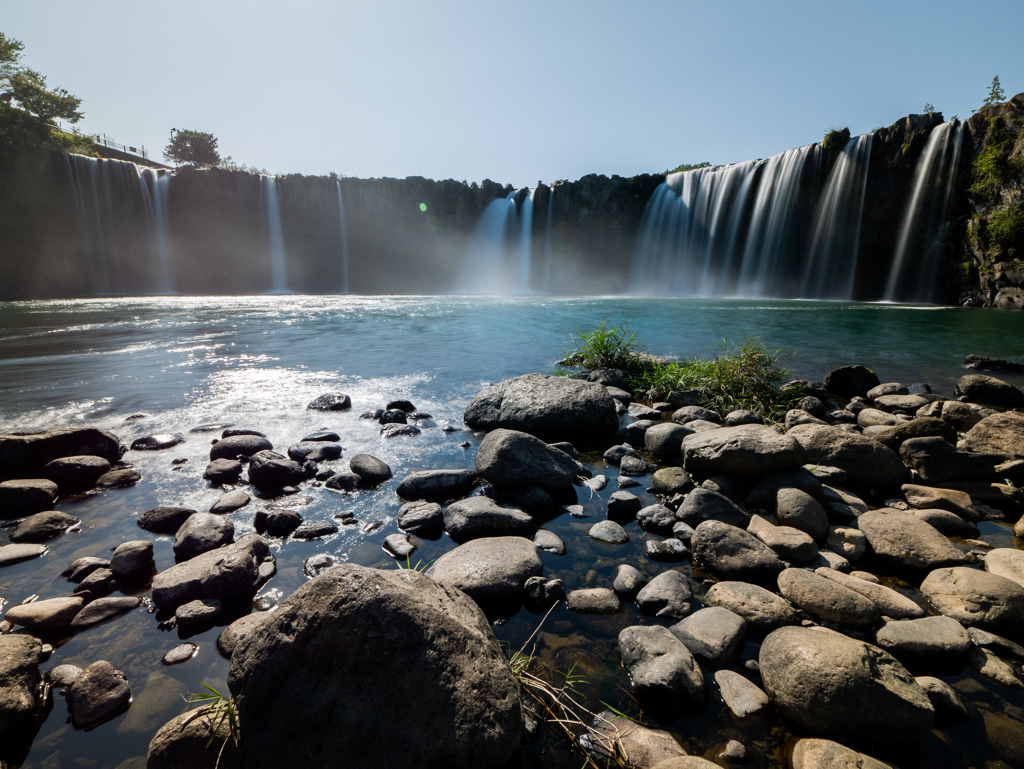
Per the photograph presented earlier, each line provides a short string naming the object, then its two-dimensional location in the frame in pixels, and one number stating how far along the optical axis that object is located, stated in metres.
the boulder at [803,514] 3.29
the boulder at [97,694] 1.92
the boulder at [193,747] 1.62
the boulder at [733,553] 2.87
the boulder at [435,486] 3.99
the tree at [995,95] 23.45
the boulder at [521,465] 4.06
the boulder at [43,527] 3.26
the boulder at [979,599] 2.35
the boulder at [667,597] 2.57
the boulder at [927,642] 2.20
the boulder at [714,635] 2.22
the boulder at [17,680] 1.83
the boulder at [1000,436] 4.25
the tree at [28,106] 33.53
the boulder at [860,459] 4.12
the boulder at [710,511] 3.42
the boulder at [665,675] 2.00
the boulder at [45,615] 2.37
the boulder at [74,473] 4.08
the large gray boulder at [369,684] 1.59
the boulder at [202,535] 3.04
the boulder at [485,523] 3.41
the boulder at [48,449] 4.15
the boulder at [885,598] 2.49
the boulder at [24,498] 3.65
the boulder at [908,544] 2.93
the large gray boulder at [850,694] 1.82
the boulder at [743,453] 3.81
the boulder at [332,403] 6.66
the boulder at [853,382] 7.46
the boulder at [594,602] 2.62
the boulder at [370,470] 4.27
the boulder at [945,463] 4.03
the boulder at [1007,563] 2.73
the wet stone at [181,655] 2.23
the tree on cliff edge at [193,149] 55.59
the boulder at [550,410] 5.50
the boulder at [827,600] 2.41
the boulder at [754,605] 2.44
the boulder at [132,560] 2.84
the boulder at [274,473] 4.18
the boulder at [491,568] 2.68
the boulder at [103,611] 2.45
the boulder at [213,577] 2.58
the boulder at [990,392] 6.86
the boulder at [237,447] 4.77
